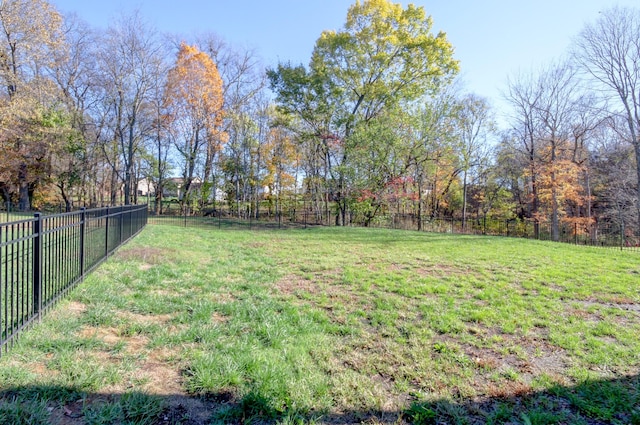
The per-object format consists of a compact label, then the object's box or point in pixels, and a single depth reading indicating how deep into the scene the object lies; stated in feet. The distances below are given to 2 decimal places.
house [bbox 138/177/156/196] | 96.82
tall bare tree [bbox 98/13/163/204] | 64.13
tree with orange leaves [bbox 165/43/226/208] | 75.00
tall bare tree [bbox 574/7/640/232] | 54.60
